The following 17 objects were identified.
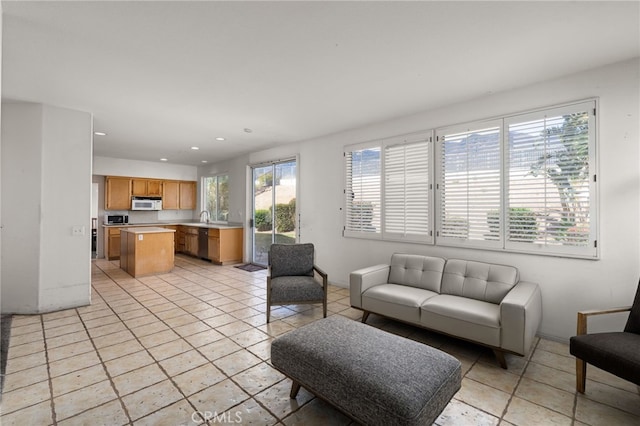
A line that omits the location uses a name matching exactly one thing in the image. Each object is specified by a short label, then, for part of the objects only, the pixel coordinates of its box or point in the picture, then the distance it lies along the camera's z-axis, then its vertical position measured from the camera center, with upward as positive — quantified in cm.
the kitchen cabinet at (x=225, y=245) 666 -79
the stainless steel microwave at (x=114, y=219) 743 -20
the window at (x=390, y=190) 383 +35
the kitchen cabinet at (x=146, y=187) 775 +66
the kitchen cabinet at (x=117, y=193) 734 +47
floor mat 620 -122
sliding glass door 600 +14
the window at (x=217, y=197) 796 +44
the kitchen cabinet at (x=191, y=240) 758 -77
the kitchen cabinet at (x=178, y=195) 832 +50
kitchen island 549 -79
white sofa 238 -86
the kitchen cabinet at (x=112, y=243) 719 -80
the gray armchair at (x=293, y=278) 342 -85
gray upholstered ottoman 146 -91
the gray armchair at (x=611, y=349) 176 -88
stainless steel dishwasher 714 -79
